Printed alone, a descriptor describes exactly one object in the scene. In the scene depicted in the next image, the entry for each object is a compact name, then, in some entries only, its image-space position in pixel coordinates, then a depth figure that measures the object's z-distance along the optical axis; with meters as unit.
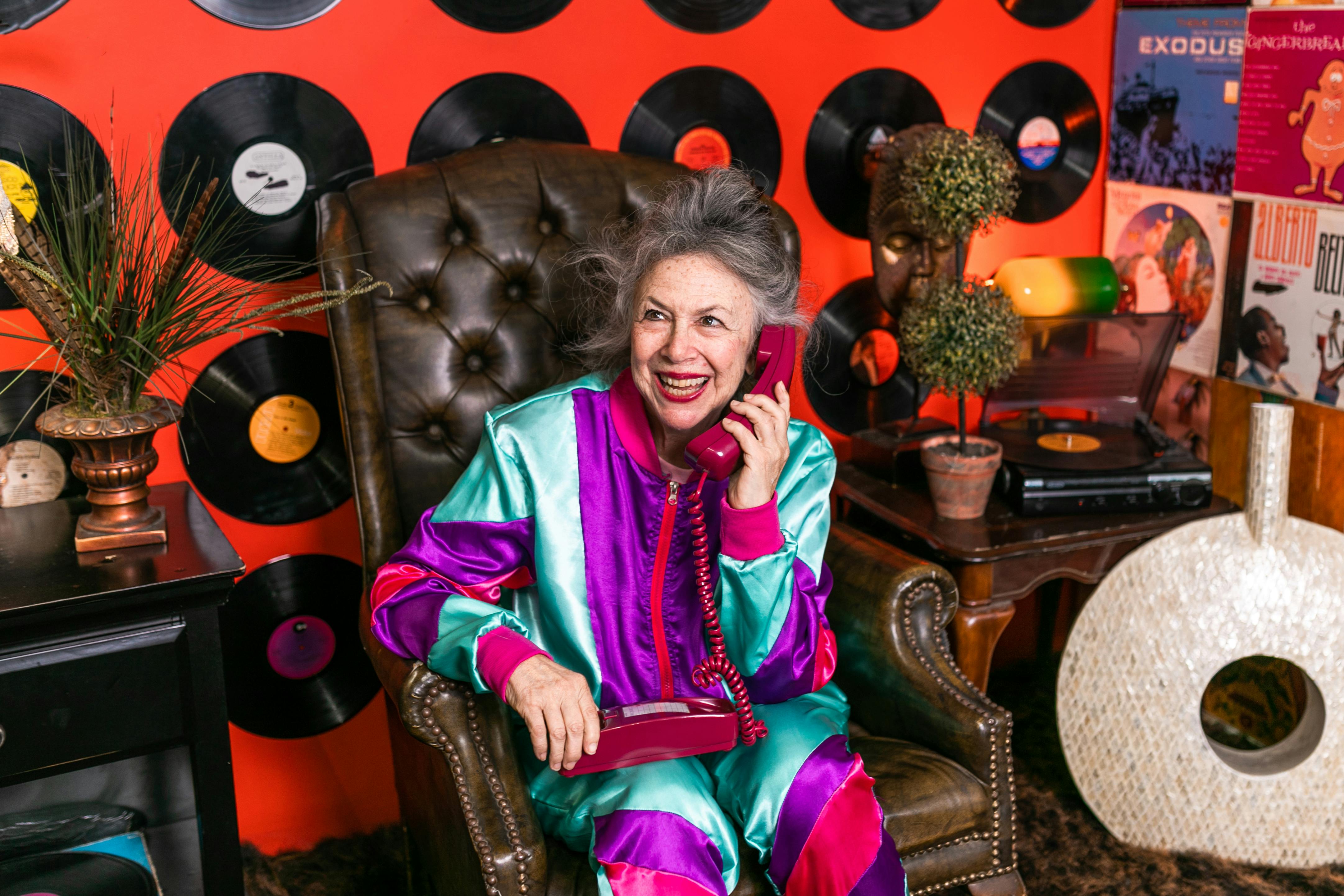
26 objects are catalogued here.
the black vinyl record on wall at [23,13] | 1.83
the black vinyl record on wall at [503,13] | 2.13
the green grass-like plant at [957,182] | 2.12
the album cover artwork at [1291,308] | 2.23
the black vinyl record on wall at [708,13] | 2.31
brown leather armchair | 1.49
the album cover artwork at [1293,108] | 2.19
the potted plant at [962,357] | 2.07
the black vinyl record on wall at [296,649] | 2.23
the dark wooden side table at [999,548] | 2.07
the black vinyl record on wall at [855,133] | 2.52
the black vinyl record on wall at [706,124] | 2.35
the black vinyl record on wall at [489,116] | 2.17
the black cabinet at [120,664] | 1.54
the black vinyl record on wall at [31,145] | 1.86
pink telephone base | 1.46
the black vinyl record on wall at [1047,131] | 2.70
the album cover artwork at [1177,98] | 2.46
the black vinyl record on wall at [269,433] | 2.11
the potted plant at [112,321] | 1.61
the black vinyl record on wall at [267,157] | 1.99
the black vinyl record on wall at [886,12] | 2.49
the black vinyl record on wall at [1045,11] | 2.66
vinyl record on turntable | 2.22
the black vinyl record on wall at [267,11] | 1.97
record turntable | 2.18
